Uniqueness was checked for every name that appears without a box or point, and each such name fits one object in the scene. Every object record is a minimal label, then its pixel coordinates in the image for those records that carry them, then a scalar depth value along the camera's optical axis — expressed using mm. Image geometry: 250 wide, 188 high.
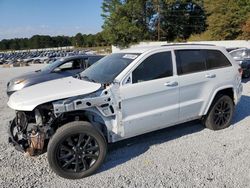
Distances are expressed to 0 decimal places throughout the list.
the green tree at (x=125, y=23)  32572
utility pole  34432
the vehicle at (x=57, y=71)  5915
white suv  2639
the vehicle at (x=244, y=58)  8369
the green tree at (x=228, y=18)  24533
